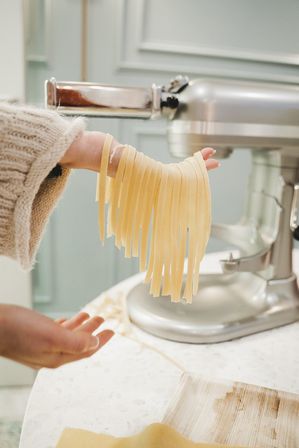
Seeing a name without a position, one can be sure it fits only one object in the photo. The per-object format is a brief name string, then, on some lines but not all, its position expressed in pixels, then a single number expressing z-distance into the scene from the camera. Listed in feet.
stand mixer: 1.73
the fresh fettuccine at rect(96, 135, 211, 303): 1.13
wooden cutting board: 1.24
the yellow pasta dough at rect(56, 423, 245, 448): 1.17
